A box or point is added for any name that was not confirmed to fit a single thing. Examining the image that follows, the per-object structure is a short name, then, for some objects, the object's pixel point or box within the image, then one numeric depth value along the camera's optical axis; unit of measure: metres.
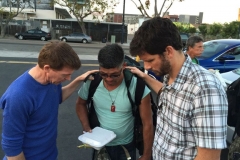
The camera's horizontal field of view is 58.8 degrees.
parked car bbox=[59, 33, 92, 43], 26.20
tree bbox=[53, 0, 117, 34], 28.14
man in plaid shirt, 1.12
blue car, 5.96
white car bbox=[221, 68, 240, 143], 4.02
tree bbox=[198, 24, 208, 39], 29.24
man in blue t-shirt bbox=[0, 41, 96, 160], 1.43
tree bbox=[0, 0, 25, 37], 25.80
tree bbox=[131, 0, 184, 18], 21.94
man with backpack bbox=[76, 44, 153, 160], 1.78
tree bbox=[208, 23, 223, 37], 27.45
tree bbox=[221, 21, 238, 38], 25.02
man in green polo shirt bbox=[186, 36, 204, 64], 4.08
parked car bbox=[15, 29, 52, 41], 25.30
